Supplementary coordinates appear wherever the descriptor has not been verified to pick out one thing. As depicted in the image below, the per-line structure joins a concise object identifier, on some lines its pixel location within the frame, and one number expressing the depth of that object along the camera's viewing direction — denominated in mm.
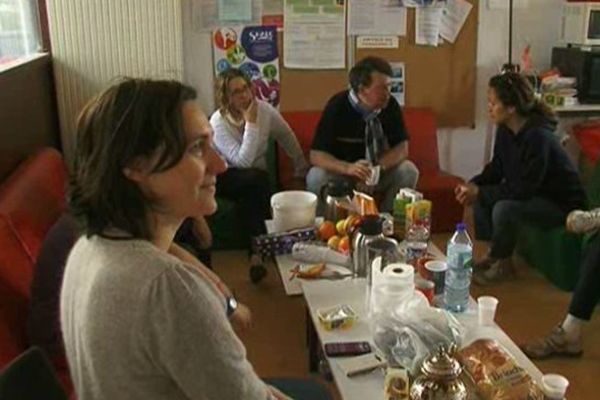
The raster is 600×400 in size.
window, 3389
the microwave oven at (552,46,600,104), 3990
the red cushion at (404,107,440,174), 4129
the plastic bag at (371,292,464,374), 1524
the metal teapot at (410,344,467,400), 1361
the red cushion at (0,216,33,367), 1830
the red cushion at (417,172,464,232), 3803
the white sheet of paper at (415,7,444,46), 4211
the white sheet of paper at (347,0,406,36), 4164
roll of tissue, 1774
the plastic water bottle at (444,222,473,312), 2010
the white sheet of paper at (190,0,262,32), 4117
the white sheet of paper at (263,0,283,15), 4121
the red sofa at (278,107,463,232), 3822
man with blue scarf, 3572
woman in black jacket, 3150
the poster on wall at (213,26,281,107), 4152
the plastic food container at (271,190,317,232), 2668
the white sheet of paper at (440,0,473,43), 4230
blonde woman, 3594
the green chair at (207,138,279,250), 3662
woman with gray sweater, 941
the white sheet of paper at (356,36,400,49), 4223
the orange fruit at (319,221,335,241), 2584
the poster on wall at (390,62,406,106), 4277
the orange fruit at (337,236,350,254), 2420
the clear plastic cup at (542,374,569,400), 1461
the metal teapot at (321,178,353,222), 2697
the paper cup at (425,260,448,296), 2066
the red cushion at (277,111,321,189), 4023
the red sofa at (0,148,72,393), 1884
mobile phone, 1747
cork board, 4254
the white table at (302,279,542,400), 1597
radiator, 3945
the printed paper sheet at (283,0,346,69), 4148
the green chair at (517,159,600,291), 3150
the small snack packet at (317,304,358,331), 1911
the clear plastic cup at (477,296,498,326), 1874
